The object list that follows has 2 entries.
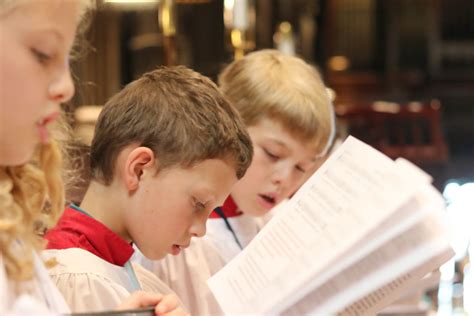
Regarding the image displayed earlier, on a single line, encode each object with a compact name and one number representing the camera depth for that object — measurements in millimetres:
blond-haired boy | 3604
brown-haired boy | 3217
